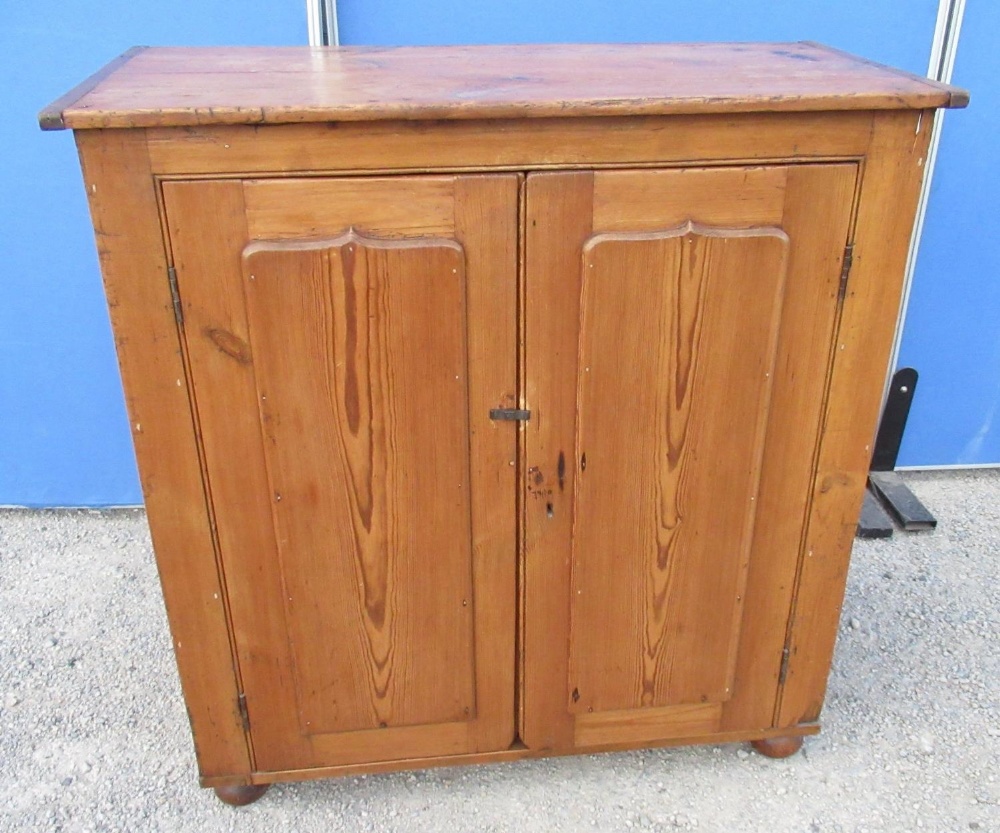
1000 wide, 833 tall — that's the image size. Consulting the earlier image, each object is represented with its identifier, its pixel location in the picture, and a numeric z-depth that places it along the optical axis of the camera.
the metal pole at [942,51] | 2.10
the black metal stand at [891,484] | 2.41
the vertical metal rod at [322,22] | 1.97
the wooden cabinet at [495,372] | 1.20
